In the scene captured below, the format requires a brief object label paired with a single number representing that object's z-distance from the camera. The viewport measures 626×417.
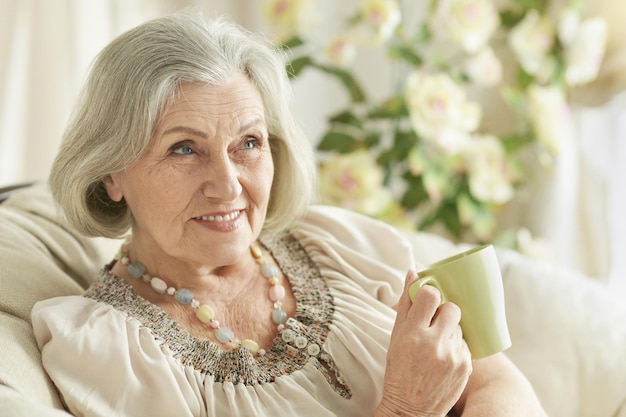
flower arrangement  1.82
